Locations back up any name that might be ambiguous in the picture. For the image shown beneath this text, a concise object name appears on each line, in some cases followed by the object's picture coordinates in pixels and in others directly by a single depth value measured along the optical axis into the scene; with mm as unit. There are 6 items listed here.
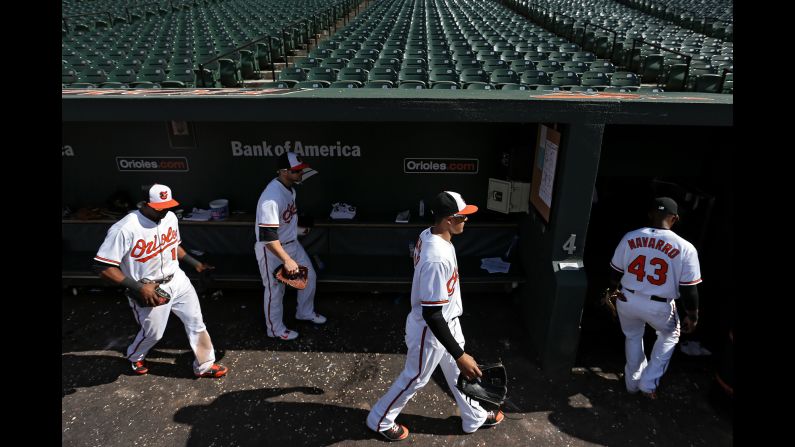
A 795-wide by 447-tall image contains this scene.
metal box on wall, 4871
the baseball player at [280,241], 4074
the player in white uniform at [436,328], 2768
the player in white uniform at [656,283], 3518
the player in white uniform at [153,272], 3564
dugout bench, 5414
